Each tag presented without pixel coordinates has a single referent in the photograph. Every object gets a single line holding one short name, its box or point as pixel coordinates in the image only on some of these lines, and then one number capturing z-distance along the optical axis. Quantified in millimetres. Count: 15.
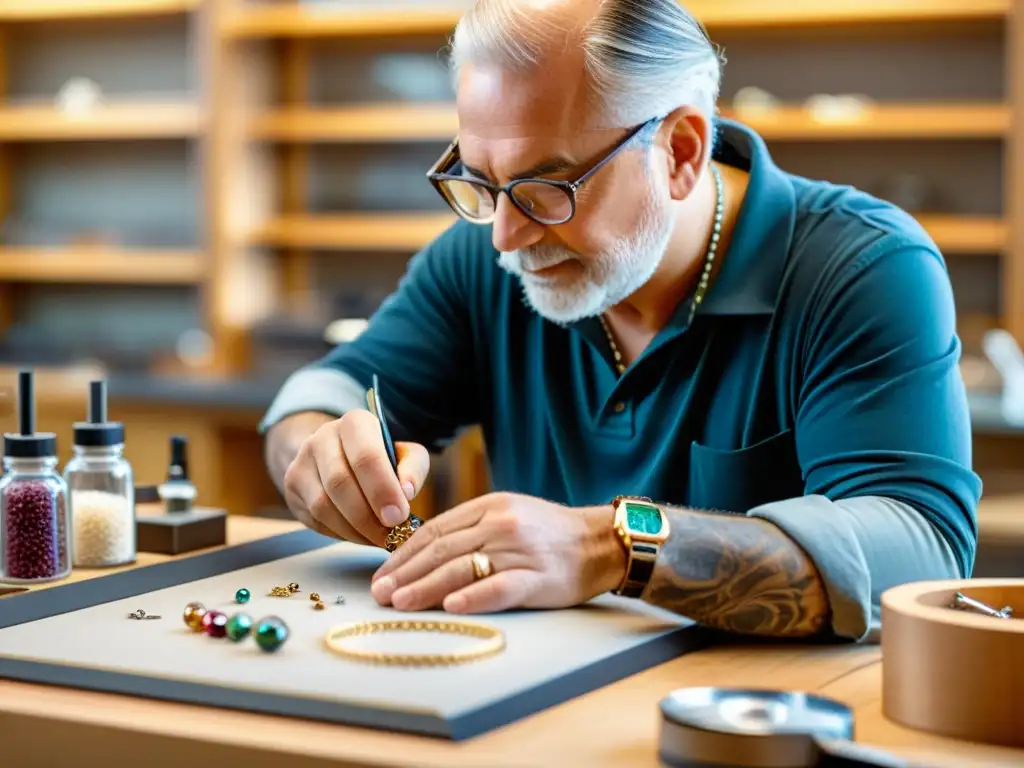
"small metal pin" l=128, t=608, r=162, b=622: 1334
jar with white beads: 1601
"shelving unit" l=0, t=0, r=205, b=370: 4770
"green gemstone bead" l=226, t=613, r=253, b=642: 1226
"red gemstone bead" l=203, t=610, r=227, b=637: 1252
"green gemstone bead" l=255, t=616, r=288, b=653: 1194
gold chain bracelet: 1156
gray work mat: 1068
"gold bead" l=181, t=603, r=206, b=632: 1275
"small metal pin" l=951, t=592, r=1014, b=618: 1158
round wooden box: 1051
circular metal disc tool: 968
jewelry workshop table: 999
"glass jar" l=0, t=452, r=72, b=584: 1500
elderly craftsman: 1348
